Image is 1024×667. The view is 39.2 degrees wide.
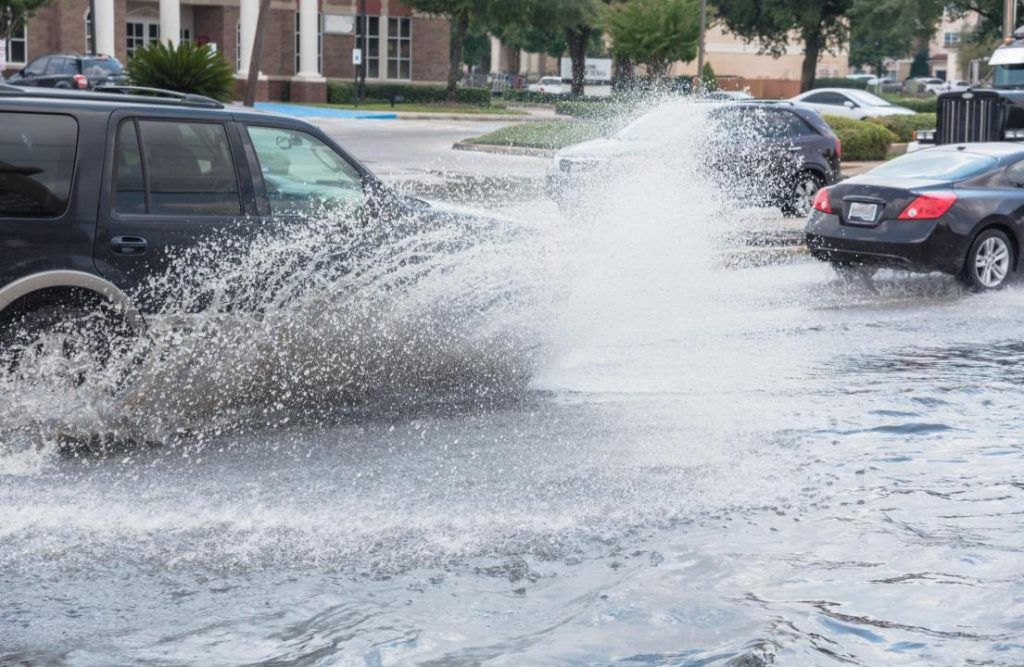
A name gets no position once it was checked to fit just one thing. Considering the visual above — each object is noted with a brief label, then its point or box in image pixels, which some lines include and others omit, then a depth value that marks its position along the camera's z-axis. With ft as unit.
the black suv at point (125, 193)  25.07
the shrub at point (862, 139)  100.53
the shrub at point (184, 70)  90.22
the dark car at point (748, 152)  65.41
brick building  194.39
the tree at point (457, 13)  203.63
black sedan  44.50
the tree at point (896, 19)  195.11
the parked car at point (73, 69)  131.34
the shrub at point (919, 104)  184.75
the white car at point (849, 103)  130.31
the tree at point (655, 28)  195.42
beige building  340.39
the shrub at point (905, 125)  114.11
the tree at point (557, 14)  208.44
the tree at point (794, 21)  217.15
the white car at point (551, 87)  270.42
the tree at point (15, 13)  160.64
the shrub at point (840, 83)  284.18
